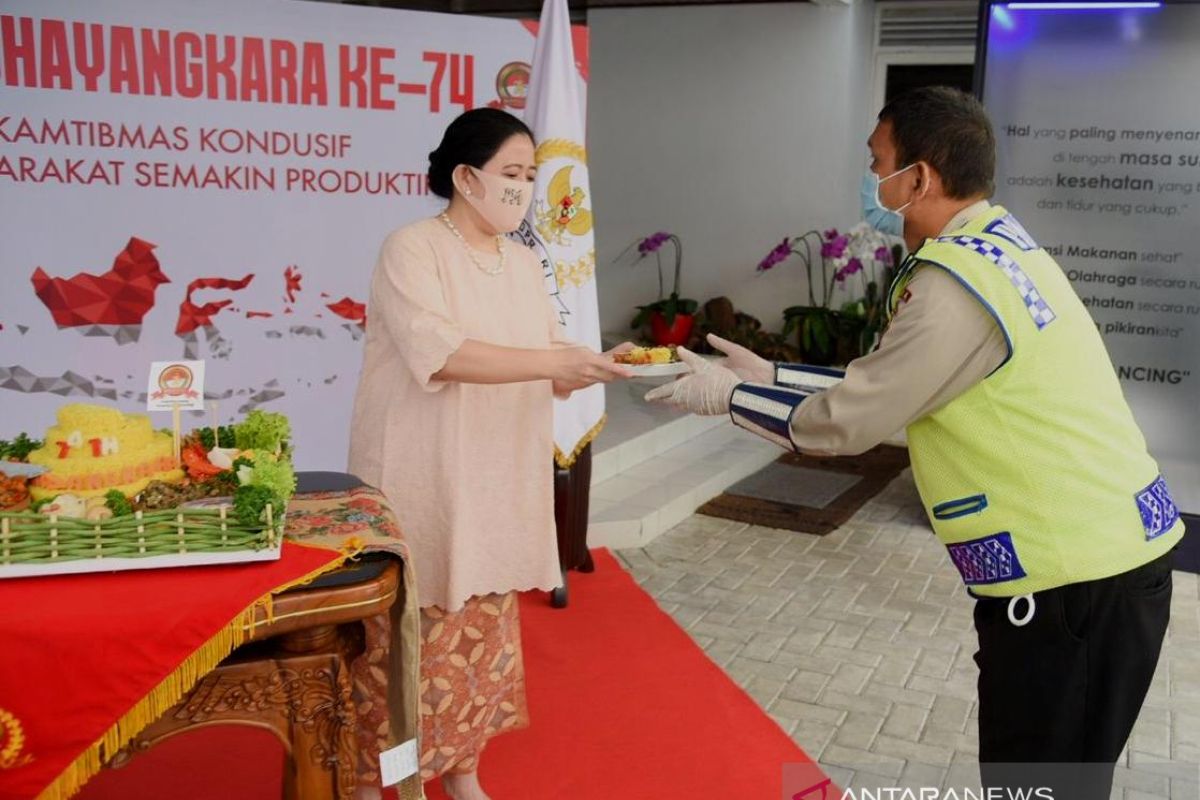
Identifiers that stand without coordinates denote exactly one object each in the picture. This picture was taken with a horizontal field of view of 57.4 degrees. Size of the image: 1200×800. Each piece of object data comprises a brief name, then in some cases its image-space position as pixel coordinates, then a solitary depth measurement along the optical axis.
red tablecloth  1.44
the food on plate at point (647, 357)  2.45
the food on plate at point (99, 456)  1.66
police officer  1.76
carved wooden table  1.63
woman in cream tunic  2.28
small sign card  1.73
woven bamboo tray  1.53
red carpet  2.64
